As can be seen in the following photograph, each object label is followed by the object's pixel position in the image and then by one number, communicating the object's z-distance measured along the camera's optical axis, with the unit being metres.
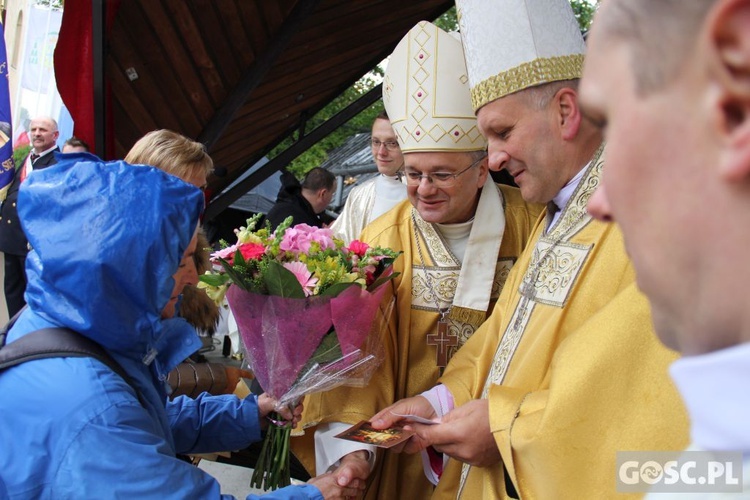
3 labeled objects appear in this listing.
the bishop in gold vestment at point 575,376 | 1.75
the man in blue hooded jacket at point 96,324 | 1.66
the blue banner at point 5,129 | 4.89
